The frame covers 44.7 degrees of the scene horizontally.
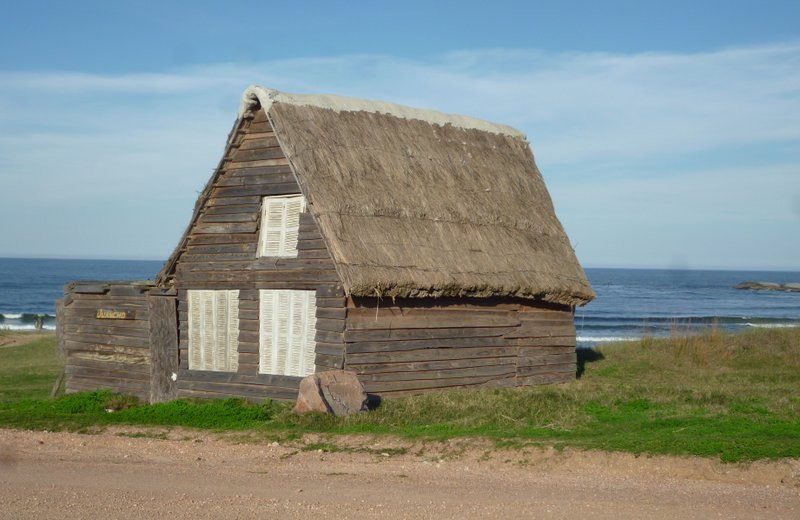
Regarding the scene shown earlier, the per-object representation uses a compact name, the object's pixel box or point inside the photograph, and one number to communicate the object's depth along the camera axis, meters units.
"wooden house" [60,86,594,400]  17.69
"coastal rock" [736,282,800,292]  107.18
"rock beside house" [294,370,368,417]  16.01
